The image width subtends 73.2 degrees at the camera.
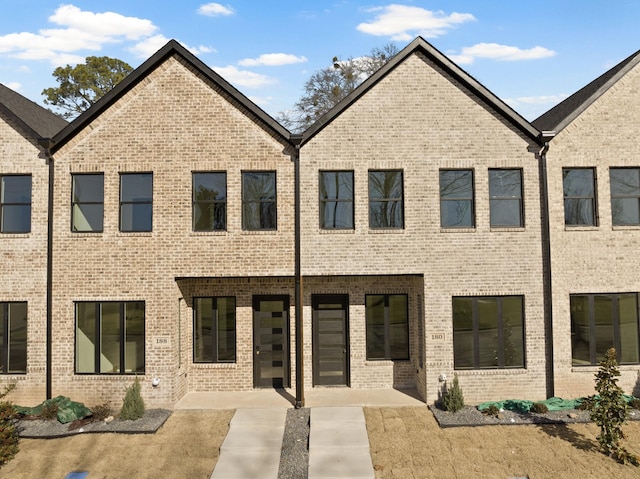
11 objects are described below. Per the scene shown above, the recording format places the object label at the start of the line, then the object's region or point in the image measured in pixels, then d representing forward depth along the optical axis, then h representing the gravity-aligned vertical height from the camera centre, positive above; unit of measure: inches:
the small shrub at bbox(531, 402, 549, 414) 438.3 -152.2
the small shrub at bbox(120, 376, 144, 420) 436.1 -144.6
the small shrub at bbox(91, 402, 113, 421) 436.8 -152.1
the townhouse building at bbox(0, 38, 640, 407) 474.9 +45.6
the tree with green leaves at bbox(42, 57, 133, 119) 1369.3 +586.4
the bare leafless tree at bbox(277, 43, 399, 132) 1357.0 +569.7
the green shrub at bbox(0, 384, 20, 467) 366.3 -151.3
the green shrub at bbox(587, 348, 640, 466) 360.5 -133.3
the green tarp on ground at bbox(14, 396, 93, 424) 434.3 -150.4
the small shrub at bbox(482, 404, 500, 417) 435.2 -153.6
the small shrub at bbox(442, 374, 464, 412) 444.8 -144.6
